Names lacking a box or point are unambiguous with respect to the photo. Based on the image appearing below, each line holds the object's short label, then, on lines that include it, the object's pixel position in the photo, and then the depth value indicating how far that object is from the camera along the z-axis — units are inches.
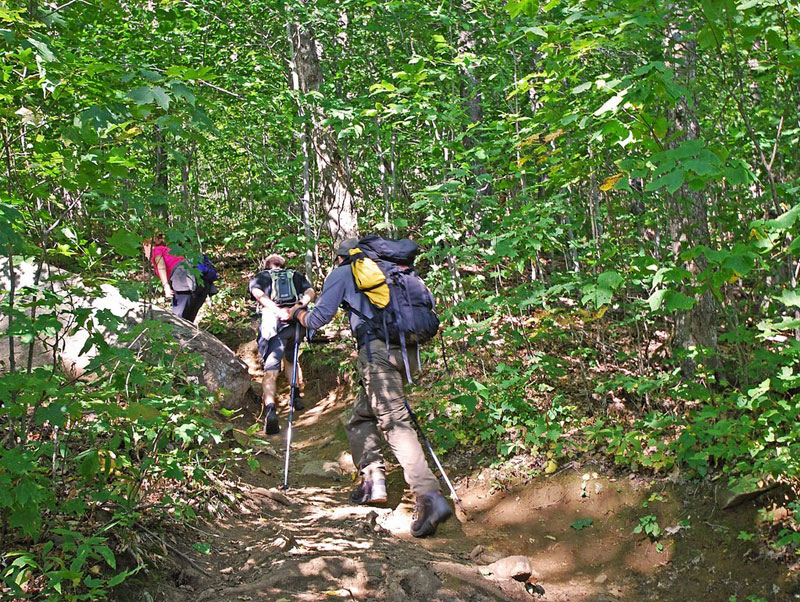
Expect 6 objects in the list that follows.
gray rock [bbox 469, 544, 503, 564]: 177.2
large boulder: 240.5
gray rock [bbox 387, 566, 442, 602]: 137.3
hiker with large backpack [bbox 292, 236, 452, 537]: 205.5
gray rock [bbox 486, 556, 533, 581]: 159.5
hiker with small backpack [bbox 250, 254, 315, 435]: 303.1
